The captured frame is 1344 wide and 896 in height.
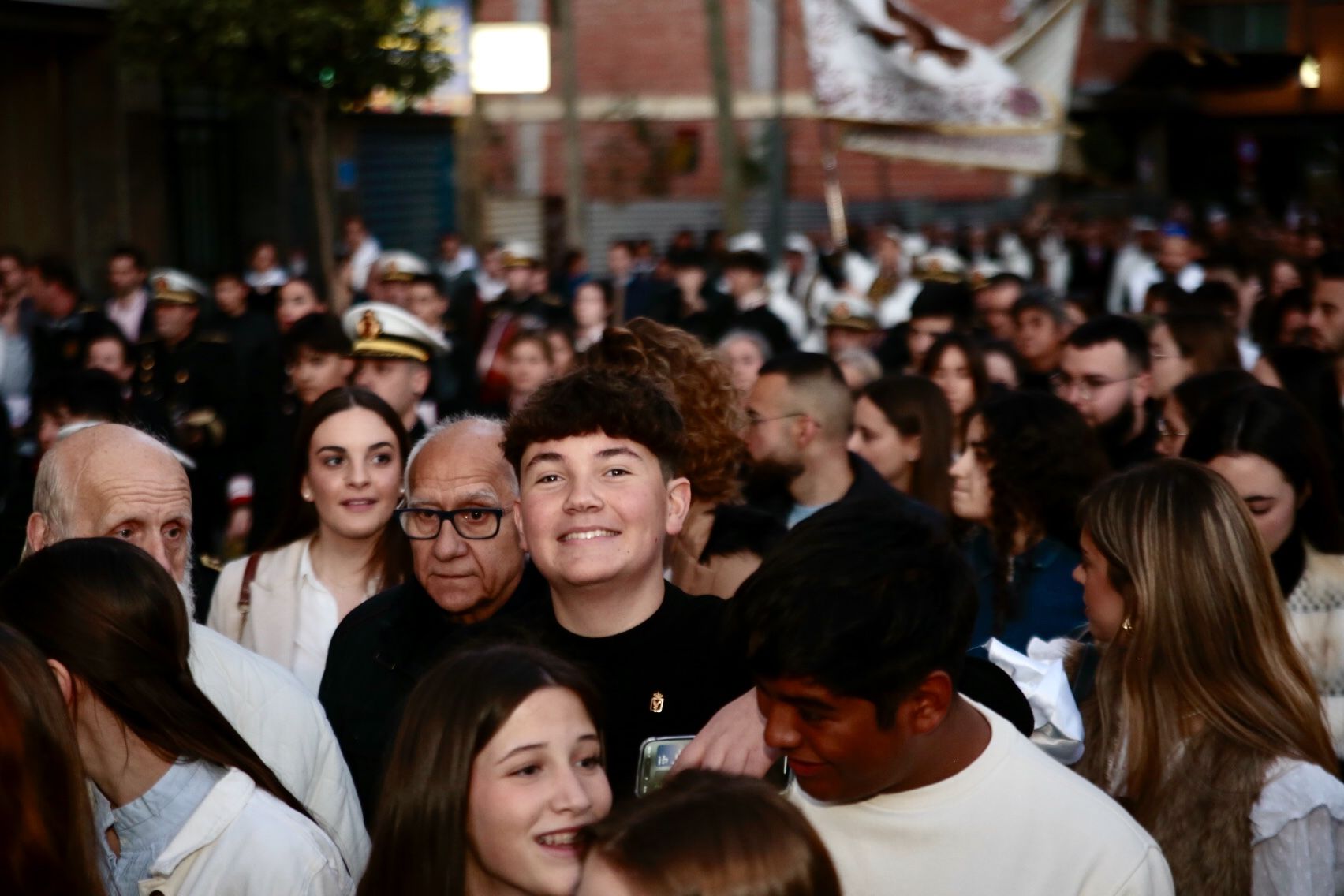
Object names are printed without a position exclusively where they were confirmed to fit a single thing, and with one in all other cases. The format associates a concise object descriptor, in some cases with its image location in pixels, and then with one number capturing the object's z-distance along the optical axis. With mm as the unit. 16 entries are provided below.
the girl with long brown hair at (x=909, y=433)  6887
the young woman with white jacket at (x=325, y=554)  5035
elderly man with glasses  3943
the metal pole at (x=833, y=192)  15336
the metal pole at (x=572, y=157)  21266
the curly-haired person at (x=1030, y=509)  5074
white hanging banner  12938
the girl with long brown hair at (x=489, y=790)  2633
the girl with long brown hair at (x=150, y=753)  2875
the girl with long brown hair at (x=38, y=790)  2373
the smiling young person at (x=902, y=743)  2496
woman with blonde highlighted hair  3137
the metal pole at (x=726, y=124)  21344
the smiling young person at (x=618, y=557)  3166
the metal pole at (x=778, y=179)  23281
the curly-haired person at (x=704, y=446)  4129
